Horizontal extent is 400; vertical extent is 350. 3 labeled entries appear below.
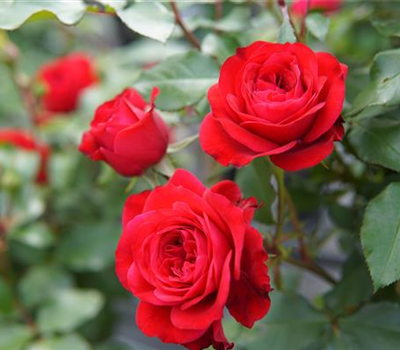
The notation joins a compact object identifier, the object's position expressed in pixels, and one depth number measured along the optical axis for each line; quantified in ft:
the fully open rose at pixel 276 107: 1.09
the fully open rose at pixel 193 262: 1.05
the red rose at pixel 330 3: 2.47
